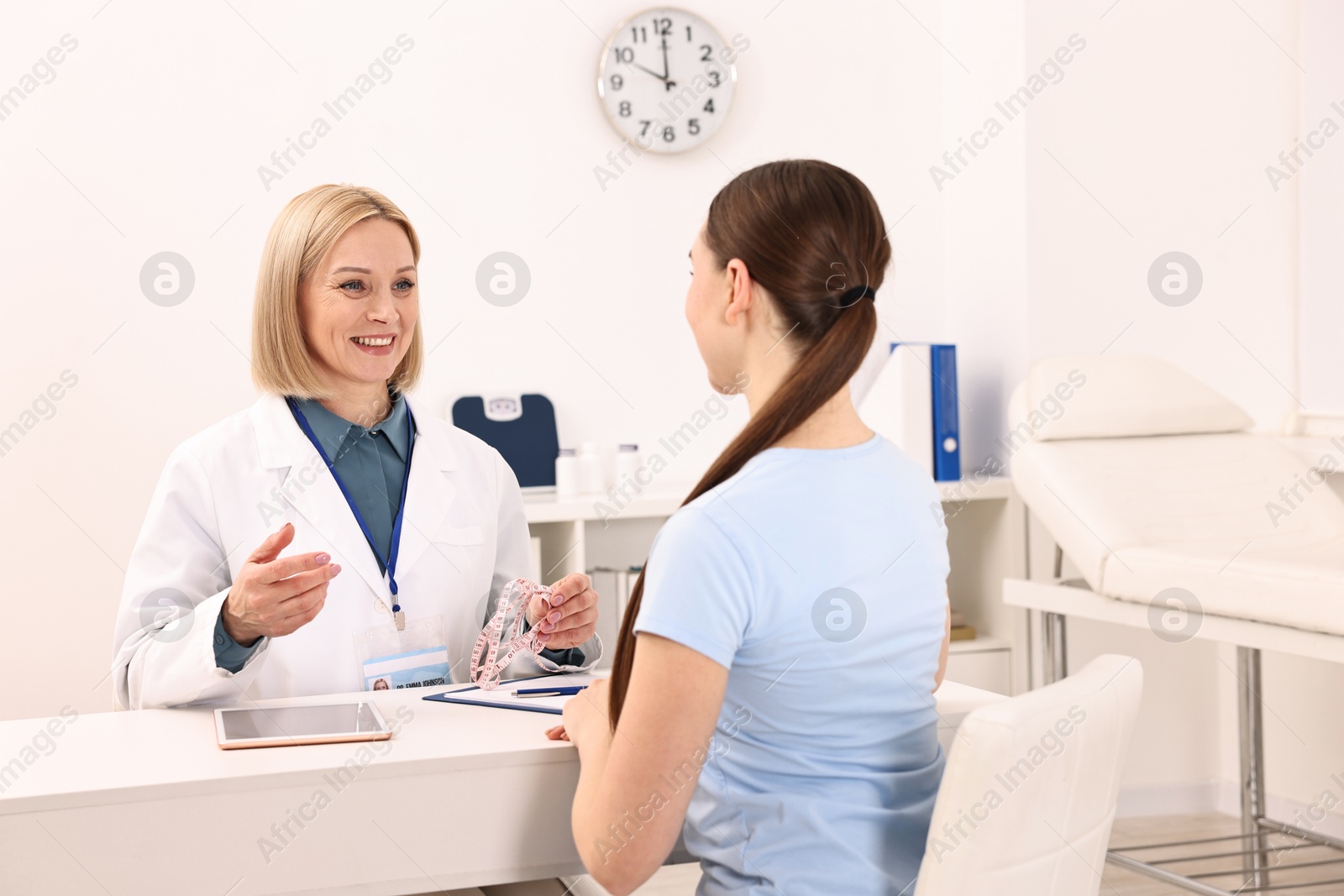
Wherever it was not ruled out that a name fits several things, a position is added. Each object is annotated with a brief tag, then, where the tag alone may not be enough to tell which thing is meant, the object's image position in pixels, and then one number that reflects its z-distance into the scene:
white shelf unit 2.97
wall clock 3.29
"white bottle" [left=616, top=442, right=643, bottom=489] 3.13
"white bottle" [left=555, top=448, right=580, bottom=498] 3.04
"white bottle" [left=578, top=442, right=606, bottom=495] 3.08
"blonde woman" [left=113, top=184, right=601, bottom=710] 1.62
